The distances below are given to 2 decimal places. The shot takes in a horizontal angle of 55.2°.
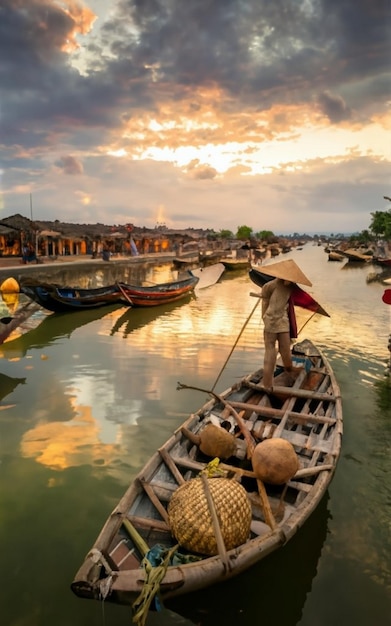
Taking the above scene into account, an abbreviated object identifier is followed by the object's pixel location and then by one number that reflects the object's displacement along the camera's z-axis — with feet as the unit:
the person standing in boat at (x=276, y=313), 21.34
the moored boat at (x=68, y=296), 51.52
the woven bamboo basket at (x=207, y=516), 10.11
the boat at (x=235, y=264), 138.82
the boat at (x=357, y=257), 173.17
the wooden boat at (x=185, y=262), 130.34
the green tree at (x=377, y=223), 231.50
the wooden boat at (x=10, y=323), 31.48
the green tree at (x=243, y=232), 396.16
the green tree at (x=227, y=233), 394.32
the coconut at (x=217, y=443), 14.73
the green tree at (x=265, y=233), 483.51
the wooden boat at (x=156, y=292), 58.54
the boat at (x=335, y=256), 191.01
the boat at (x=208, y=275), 69.51
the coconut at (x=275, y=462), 12.69
